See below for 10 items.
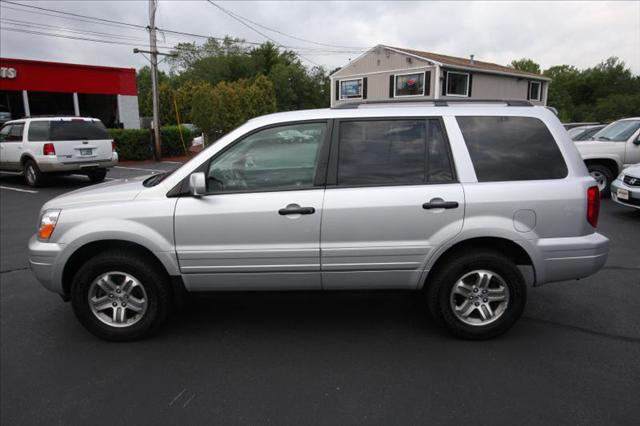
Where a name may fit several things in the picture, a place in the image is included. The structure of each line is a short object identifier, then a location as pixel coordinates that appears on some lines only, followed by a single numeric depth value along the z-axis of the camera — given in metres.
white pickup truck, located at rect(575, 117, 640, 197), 9.72
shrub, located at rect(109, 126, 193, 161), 20.20
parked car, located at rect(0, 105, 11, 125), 21.31
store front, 22.58
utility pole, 18.66
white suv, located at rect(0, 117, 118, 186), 11.52
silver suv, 3.41
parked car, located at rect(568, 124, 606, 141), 11.27
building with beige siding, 28.77
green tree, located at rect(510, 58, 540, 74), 81.00
